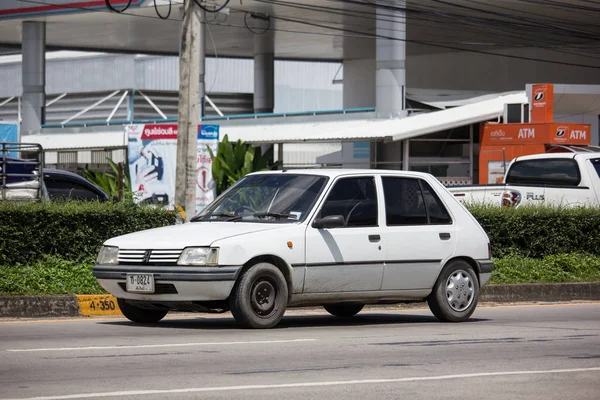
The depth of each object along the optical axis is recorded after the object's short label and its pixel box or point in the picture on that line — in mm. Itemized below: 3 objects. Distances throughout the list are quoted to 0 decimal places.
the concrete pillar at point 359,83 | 56031
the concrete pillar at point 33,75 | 46375
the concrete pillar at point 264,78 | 52838
